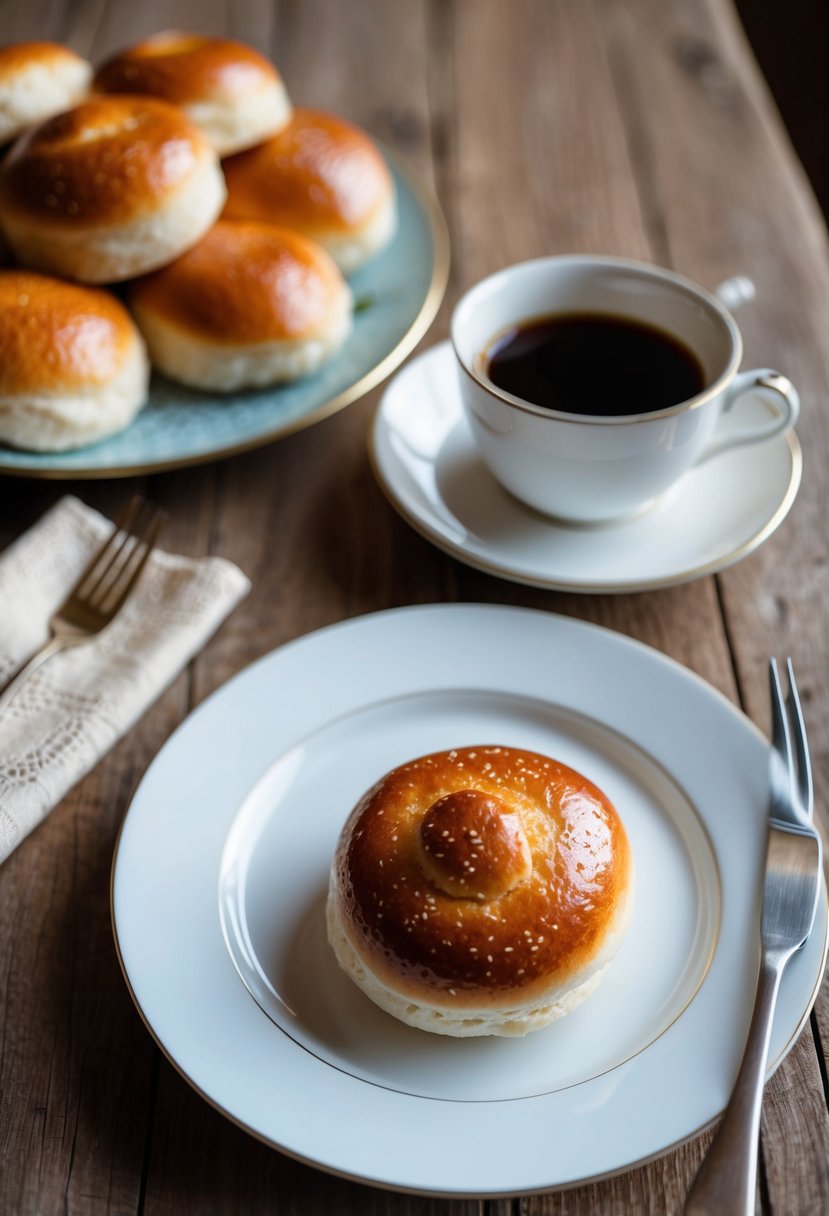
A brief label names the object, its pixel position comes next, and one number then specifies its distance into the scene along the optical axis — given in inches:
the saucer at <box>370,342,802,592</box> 32.7
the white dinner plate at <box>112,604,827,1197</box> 27.6
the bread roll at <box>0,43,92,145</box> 35.7
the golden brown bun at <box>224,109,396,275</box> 36.5
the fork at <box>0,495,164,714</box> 32.7
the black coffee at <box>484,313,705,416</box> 33.1
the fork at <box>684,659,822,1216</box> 27.0
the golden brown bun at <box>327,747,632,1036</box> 28.1
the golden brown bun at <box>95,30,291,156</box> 36.2
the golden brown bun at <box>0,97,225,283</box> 34.4
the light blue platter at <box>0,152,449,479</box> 34.2
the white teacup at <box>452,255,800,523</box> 32.1
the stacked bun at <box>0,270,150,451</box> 33.5
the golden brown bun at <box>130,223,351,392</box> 34.6
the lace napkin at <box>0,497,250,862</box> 31.0
